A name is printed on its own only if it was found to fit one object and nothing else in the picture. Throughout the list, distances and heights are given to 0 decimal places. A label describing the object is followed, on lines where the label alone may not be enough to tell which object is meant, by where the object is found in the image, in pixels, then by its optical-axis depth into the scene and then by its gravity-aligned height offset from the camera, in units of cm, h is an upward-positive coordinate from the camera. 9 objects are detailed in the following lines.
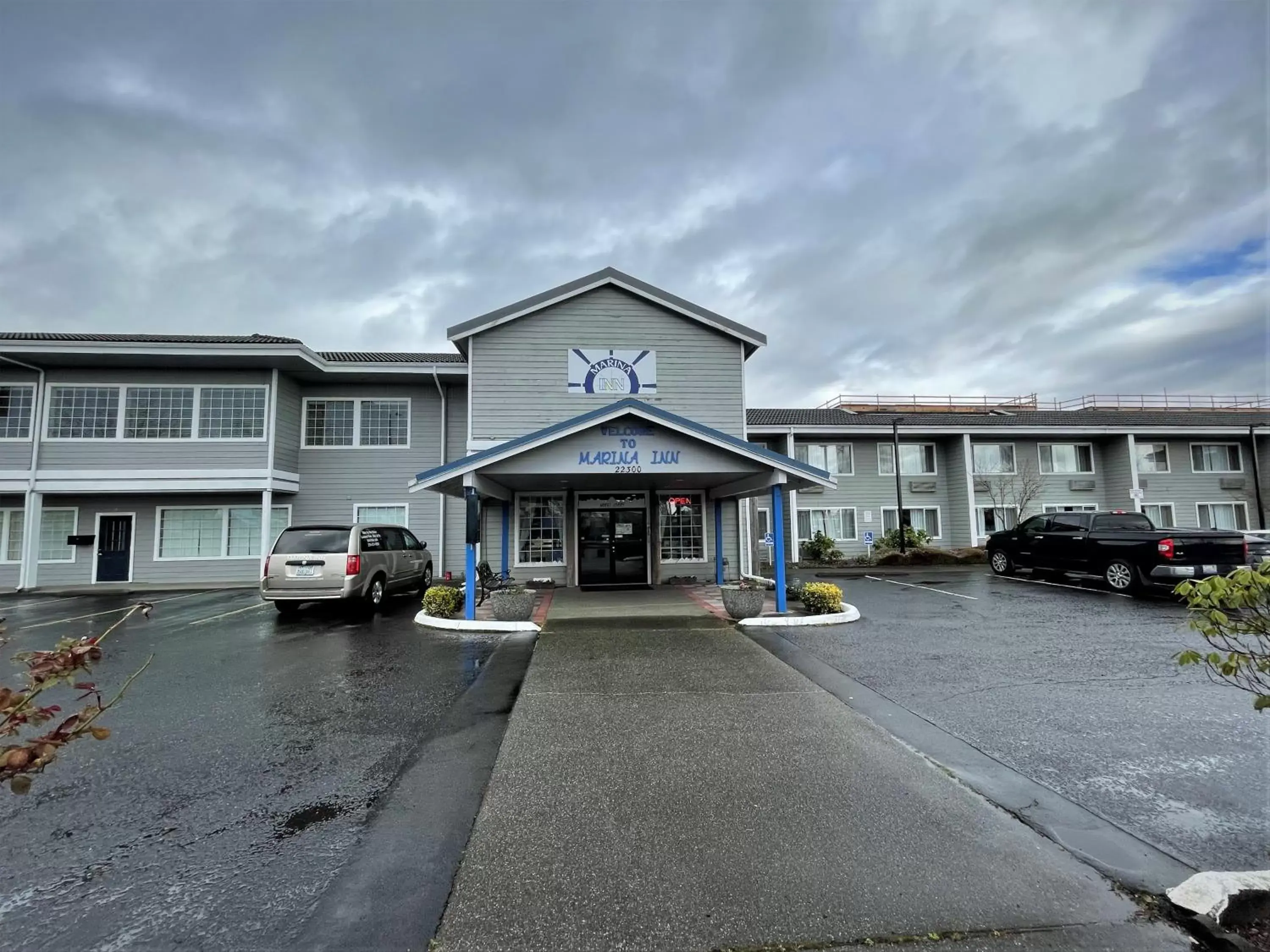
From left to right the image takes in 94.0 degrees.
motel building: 1459 +262
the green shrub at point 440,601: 1024 -115
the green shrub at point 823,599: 1016 -119
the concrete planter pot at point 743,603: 985 -119
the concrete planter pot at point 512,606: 967 -117
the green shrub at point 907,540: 2270 -46
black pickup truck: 1204 -56
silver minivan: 1078 -55
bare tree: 2466 +165
